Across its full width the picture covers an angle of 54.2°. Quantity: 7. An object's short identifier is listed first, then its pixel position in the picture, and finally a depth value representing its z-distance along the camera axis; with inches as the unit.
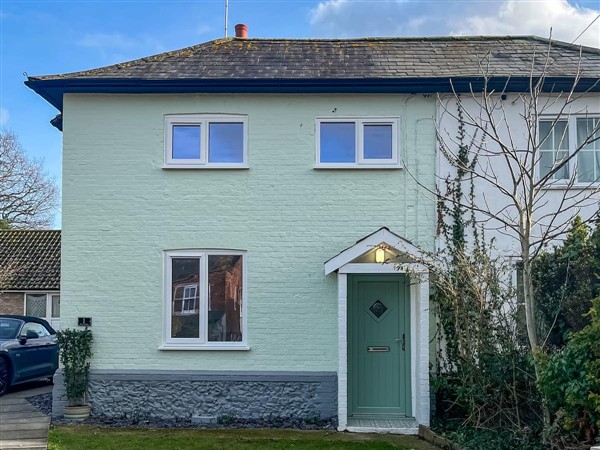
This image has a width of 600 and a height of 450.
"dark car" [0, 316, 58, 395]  481.1
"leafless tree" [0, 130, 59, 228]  1234.6
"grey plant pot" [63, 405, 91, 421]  380.5
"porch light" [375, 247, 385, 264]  377.4
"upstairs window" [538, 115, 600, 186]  405.1
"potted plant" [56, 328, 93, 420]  384.8
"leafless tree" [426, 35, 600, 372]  396.2
